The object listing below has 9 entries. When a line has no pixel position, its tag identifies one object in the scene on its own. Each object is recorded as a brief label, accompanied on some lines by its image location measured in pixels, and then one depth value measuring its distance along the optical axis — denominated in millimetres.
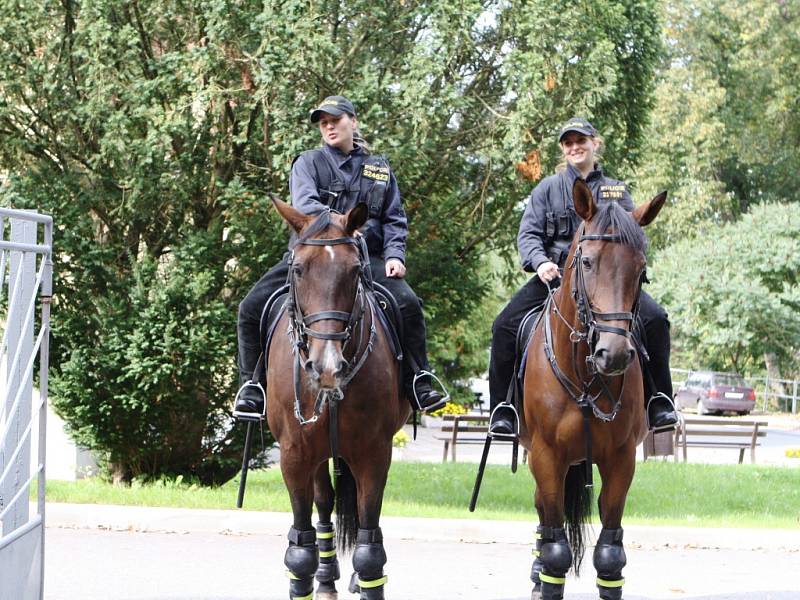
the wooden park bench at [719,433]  42469
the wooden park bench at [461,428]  38931
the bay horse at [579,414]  12586
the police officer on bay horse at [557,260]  14477
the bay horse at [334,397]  12156
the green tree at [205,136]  24484
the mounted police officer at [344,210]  14508
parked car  88812
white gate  11016
